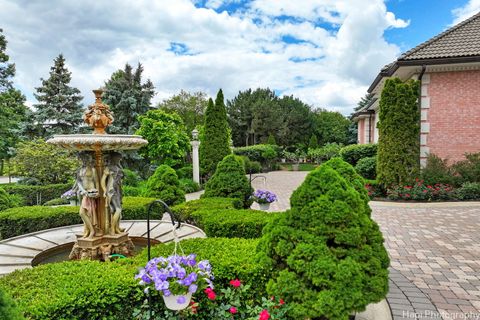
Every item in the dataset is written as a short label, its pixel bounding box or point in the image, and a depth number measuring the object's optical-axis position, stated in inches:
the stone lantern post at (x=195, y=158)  650.8
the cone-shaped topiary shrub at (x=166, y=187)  309.6
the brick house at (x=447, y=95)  426.3
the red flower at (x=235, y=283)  112.0
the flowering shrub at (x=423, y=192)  405.1
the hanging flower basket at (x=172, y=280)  92.4
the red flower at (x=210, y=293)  103.6
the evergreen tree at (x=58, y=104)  741.3
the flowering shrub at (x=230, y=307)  105.9
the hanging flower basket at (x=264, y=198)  294.8
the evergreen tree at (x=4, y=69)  743.1
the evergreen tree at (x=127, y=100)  816.9
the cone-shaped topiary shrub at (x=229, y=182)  291.1
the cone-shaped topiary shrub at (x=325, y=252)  102.3
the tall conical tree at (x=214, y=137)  698.8
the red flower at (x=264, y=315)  95.3
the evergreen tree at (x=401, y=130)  430.0
